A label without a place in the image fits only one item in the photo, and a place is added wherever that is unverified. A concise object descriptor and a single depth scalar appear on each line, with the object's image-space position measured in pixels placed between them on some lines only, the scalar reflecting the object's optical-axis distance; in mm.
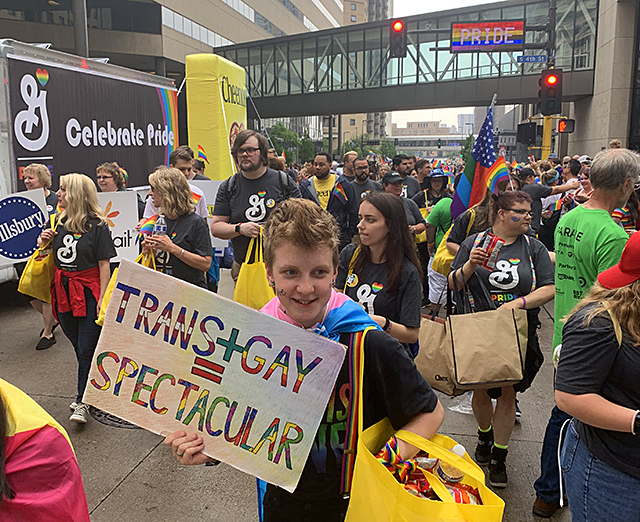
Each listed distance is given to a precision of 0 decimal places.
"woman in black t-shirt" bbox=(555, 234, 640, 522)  1880
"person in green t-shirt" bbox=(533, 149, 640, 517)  3100
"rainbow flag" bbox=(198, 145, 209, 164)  11359
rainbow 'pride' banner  15094
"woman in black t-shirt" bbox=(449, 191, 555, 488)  3670
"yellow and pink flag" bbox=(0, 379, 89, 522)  1364
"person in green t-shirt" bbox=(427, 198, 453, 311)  6699
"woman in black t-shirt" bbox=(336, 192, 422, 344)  3150
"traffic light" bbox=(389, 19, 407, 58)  14539
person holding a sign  1661
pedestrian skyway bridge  27375
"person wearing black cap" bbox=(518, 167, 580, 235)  7379
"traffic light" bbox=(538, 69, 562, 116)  11758
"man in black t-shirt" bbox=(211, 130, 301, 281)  4703
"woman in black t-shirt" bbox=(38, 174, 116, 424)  4512
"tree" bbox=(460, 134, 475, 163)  69406
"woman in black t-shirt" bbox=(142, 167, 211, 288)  4461
